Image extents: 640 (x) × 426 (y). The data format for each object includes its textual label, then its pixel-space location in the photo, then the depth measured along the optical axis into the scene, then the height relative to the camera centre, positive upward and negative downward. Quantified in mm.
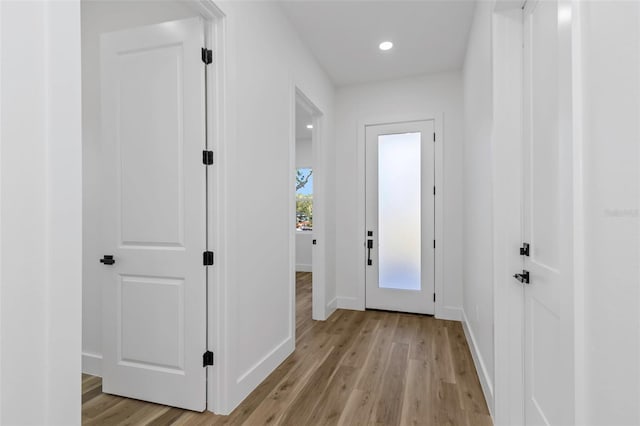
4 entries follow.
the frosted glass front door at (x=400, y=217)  3941 -40
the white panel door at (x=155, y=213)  1987 +7
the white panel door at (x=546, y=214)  969 -1
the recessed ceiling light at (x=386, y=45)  3249 +1705
